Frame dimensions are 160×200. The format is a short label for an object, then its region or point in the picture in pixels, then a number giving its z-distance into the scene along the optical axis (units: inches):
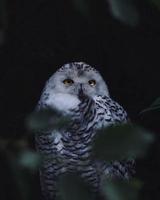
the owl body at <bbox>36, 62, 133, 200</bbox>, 307.0
